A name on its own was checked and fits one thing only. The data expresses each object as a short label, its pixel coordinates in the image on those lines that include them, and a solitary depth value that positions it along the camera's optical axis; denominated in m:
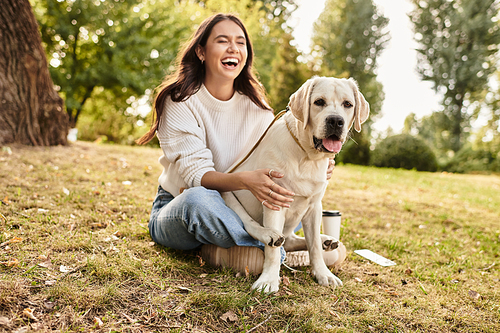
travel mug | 3.28
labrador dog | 2.36
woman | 2.47
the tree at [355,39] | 27.78
